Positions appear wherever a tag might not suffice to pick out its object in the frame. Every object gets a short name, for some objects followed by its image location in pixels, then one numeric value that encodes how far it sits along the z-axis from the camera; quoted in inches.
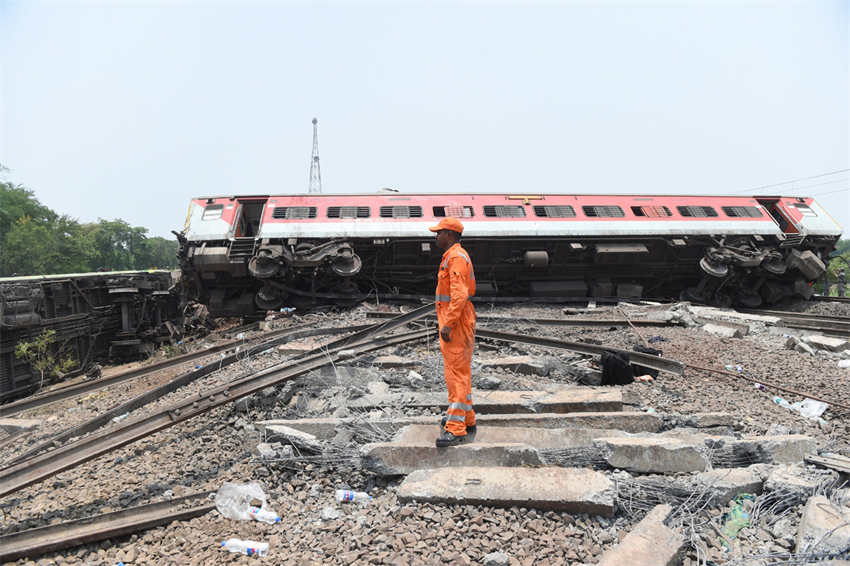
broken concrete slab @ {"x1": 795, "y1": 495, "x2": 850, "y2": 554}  74.9
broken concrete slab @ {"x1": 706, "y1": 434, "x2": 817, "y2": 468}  110.2
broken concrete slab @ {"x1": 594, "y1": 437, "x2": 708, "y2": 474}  105.0
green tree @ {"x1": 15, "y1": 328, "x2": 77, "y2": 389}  280.2
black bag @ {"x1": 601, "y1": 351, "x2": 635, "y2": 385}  184.1
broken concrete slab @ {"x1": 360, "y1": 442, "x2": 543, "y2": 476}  108.0
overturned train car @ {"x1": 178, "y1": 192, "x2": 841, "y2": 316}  379.6
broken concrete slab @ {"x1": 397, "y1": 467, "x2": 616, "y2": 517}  89.2
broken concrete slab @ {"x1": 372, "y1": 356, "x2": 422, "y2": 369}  201.2
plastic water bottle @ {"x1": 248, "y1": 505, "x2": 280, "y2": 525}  97.1
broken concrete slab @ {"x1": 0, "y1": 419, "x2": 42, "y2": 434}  174.4
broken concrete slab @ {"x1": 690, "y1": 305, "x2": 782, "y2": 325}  320.9
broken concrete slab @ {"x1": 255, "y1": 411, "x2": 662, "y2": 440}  130.3
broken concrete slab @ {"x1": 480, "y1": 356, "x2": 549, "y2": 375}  198.1
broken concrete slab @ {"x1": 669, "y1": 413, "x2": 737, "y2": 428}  135.0
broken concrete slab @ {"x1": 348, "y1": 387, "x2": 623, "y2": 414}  141.6
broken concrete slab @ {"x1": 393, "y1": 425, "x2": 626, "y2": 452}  116.9
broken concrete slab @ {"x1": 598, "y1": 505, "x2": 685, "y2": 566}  72.9
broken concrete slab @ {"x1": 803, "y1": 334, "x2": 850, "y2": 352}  249.4
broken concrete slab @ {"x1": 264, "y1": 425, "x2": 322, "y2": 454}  120.6
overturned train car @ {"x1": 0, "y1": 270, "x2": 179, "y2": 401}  272.8
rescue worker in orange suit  116.5
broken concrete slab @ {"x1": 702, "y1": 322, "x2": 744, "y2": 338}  281.9
